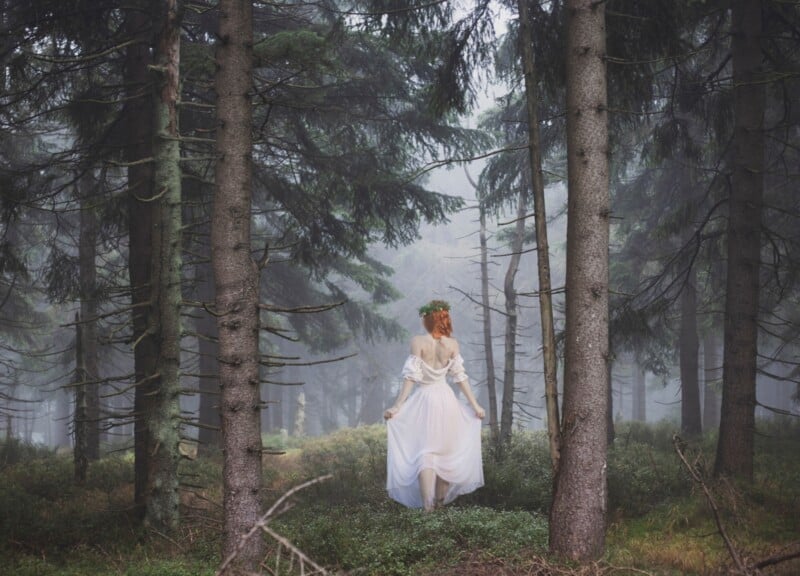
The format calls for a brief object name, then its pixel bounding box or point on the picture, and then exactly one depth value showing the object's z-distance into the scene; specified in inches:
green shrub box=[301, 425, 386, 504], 435.5
